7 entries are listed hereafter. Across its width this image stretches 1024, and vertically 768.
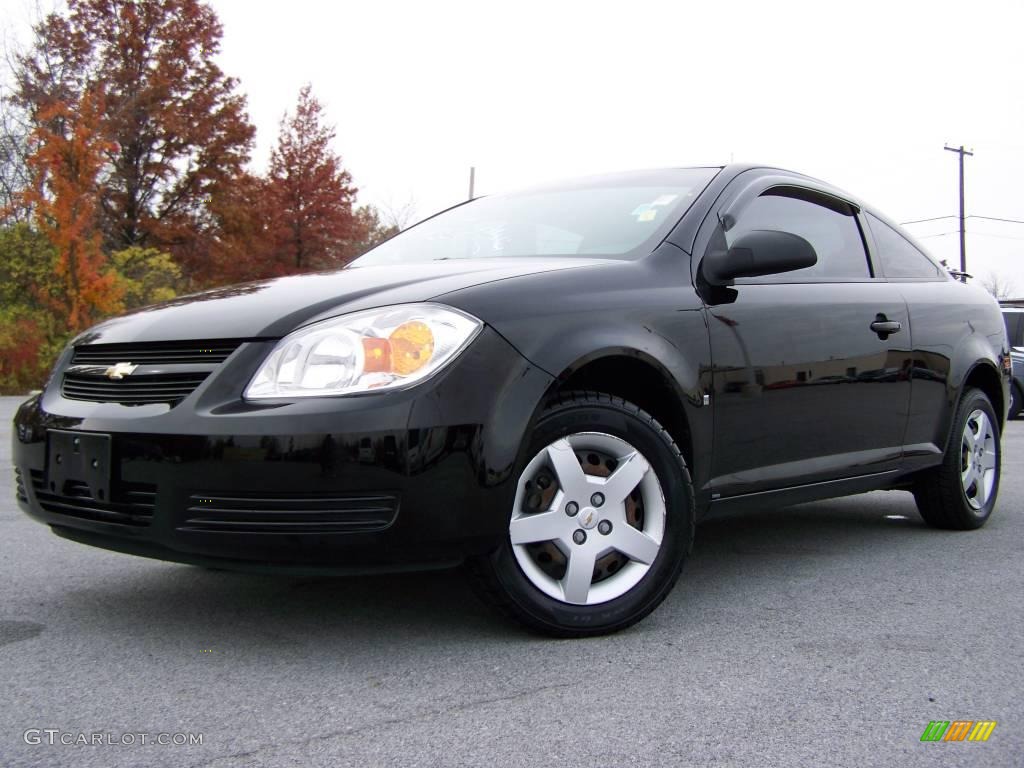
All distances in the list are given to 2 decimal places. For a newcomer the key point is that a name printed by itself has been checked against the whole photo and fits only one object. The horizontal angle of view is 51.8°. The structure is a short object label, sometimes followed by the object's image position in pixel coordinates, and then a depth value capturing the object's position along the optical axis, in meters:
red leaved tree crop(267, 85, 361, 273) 26.36
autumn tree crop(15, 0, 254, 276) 25.81
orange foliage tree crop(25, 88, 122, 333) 17.31
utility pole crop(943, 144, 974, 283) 42.66
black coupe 2.64
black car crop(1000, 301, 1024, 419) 13.67
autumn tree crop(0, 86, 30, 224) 22.50
